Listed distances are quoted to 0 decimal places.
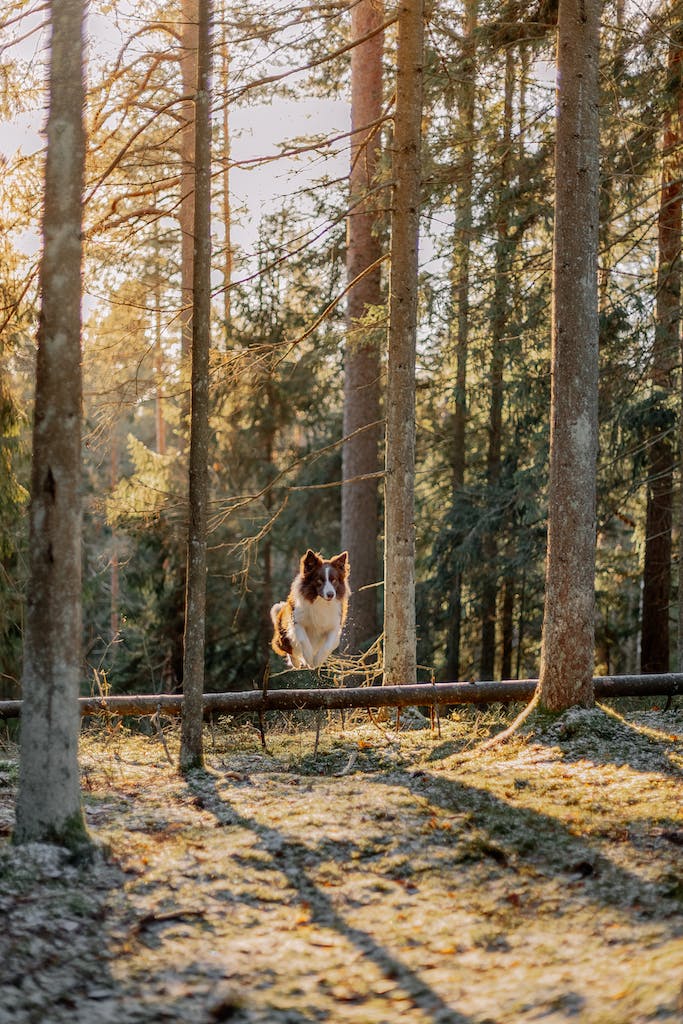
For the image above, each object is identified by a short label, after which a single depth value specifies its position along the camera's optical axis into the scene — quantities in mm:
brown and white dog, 11594
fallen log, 9898
